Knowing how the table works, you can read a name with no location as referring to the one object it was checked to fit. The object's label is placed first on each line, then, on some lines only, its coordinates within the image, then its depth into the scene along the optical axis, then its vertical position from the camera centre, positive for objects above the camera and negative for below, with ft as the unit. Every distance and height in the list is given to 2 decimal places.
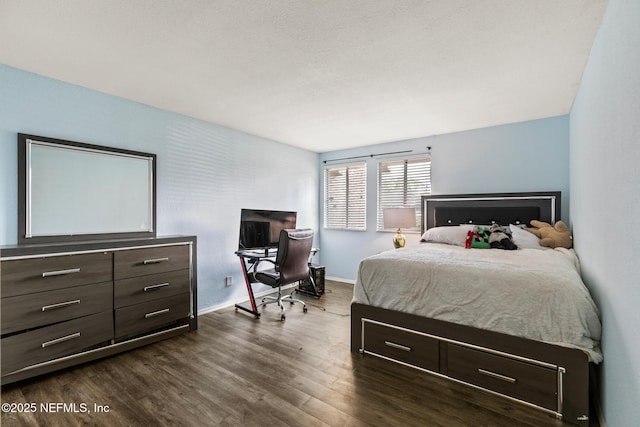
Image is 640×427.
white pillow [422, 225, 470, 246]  11.46 -0.86
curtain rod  14.55 +3.29
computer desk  11.54 -1.99
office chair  11.11 -1.86
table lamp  13.80 -0.27
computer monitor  12.13 -0.57
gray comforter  5.65 -1.76
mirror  7.98 +0.68
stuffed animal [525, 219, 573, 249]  10.11 -0.75
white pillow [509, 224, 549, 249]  10.31 -0.90
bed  5.63 -2.41
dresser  6.84 -2.36
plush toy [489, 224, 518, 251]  10.12 -0.87
